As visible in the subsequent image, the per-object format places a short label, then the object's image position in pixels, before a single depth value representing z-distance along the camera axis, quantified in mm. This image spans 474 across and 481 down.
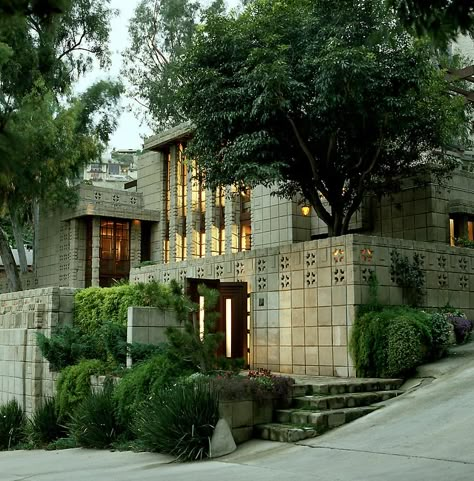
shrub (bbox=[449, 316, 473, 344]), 14258
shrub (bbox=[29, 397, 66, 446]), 14508
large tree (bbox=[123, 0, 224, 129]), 37062
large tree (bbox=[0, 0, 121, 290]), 23609
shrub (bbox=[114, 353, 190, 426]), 11562
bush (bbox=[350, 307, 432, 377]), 12539
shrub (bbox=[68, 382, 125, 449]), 11820
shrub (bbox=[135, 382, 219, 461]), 9812
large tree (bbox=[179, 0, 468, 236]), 15039
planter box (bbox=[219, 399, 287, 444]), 10266
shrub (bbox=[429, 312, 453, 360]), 13125
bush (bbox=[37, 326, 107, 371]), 15789
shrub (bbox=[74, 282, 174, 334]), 16548
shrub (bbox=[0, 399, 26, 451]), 15688
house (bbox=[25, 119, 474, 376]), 14141
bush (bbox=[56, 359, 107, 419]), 14375
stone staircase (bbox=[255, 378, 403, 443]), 10211
